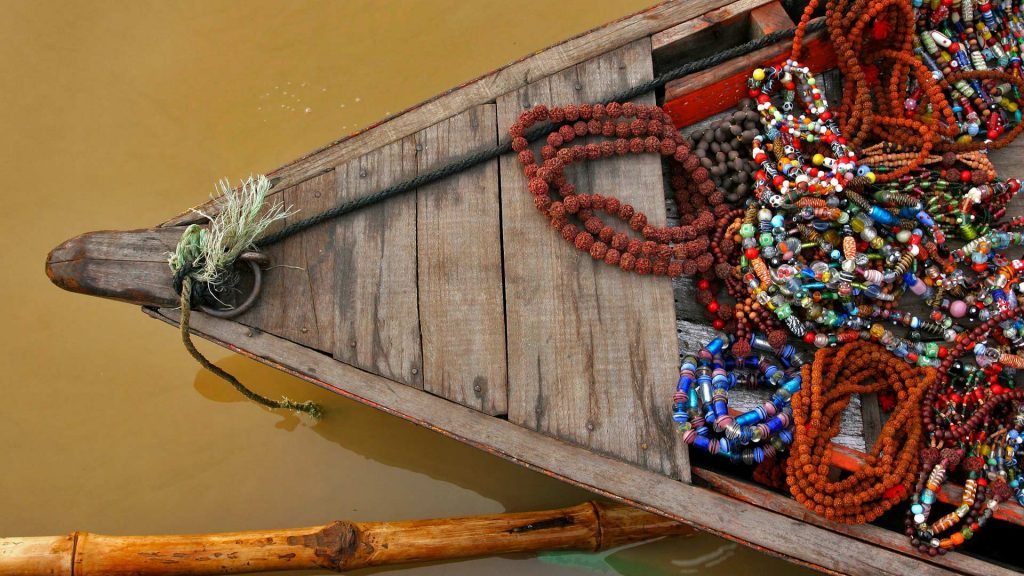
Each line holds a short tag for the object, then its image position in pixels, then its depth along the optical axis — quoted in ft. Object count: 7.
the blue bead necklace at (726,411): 7.44
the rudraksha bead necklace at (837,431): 7.22
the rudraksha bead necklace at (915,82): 8.47
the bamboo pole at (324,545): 8.71
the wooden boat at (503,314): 7.47
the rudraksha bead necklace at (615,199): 7.93
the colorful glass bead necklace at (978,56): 8.78
